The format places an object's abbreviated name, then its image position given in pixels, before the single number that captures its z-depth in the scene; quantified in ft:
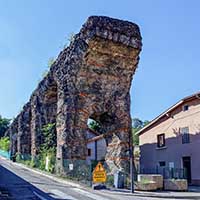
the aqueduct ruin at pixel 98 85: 77.82
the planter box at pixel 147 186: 65.67
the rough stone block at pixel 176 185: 67.67
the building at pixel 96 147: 149.16
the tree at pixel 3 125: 262.08
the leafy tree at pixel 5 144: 185.00
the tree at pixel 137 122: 295.07
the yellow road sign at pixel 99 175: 60.23
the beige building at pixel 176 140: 95.81
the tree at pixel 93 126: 172.01
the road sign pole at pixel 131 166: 61.26
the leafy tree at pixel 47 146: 91.23
